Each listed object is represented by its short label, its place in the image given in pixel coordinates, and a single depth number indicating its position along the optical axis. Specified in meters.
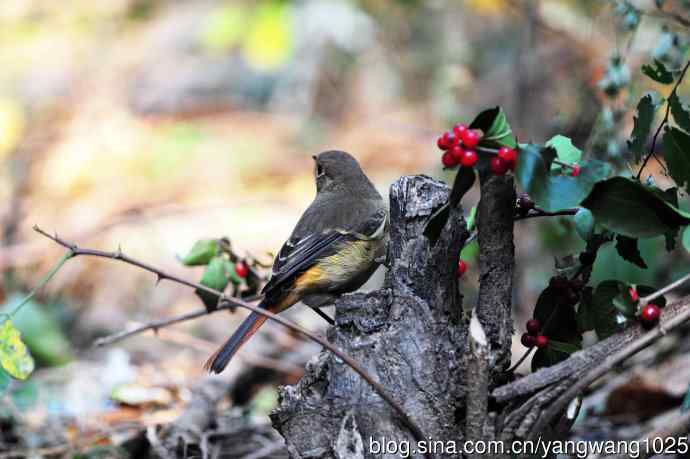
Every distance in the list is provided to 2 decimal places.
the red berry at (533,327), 4.96
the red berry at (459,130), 4.20
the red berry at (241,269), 7.08
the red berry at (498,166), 4.16
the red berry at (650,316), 4.15
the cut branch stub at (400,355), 4.56
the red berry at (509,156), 4.12
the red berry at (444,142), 4.18
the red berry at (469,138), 4.18
